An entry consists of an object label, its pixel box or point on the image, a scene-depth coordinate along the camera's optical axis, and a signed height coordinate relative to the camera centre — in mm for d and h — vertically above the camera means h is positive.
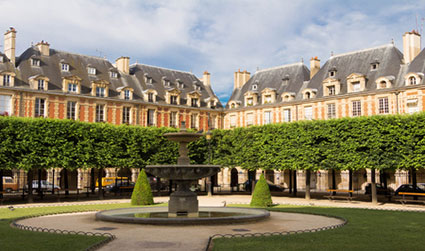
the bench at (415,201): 22781 -1884
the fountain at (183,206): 12852 -1277
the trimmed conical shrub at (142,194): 23016 -1366
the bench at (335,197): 26219 -1845
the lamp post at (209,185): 31391 -1287
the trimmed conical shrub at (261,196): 21297 -1389
